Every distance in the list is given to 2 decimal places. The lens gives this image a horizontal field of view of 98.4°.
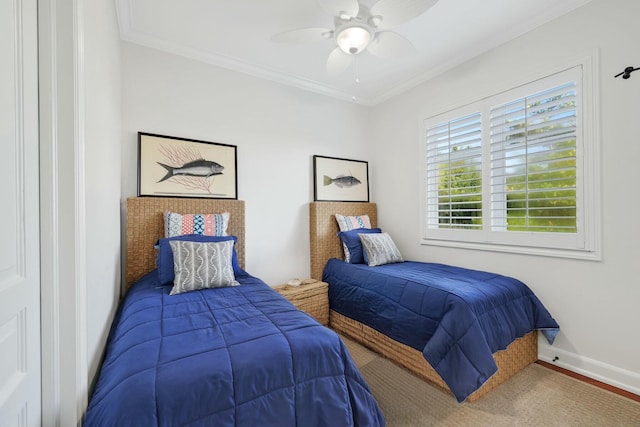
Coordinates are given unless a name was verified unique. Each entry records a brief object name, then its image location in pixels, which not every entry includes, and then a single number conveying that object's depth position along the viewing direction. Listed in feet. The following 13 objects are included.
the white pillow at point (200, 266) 6.22
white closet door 2.26
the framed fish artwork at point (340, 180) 10.89
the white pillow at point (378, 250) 9.41
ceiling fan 5.37
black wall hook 5.87
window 6.82
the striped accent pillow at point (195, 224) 7.48
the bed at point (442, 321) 5.54
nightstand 8.81
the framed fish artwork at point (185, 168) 7.73
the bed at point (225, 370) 3.00
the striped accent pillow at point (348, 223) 10.21
